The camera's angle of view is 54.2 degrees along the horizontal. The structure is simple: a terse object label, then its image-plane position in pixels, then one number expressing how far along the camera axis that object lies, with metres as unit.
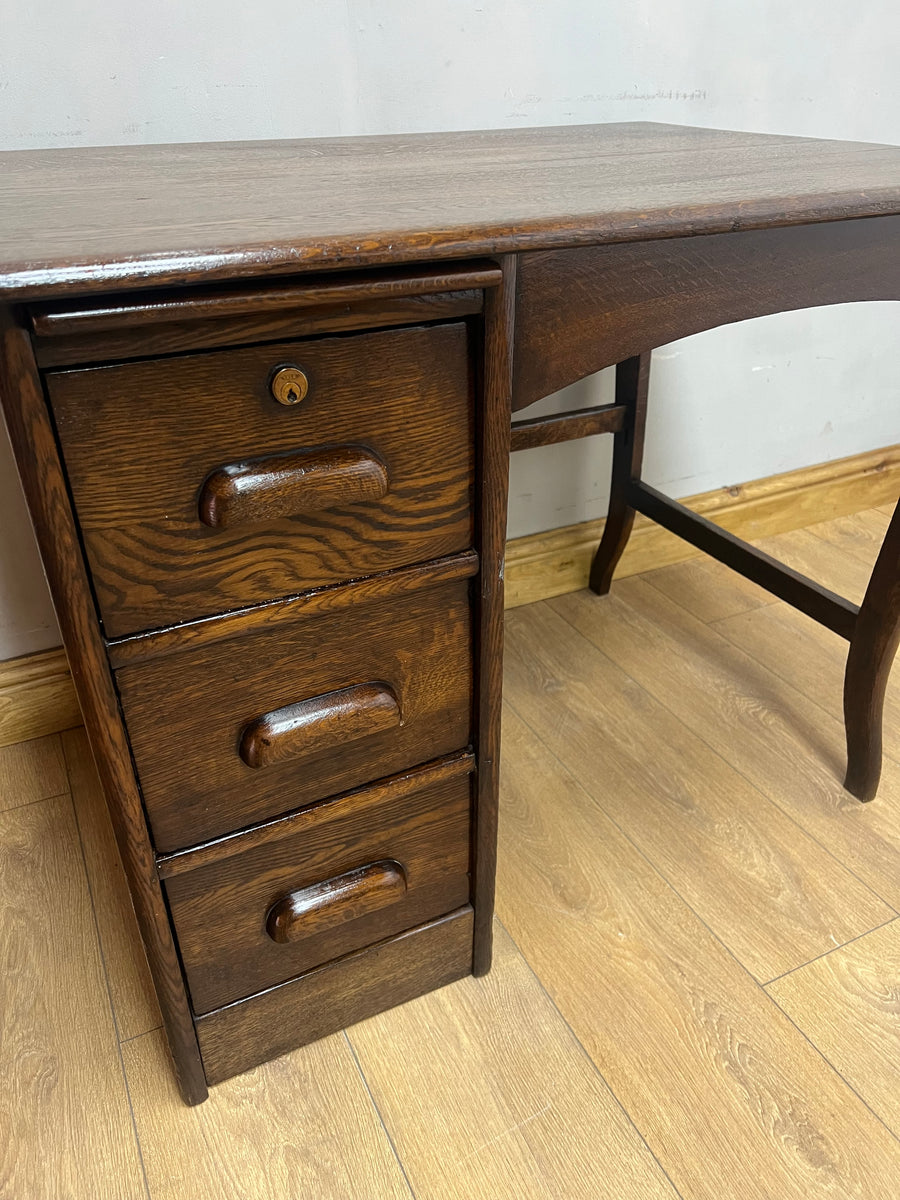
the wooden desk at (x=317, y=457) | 0.51
